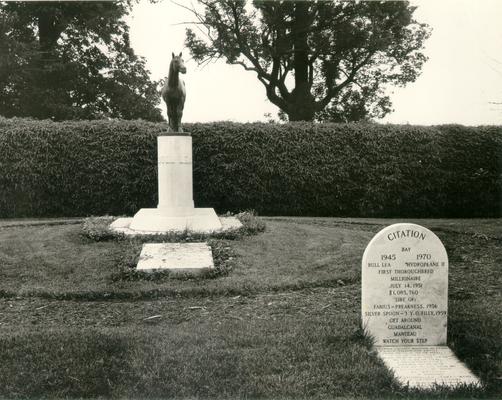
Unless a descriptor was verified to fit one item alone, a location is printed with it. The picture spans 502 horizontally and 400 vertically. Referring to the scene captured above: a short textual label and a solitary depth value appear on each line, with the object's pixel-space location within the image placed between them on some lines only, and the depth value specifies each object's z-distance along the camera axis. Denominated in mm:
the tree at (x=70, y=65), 23250
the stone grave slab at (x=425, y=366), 4207
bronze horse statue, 10180
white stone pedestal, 10289
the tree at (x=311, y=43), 23188
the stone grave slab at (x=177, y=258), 7699
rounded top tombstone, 4922
